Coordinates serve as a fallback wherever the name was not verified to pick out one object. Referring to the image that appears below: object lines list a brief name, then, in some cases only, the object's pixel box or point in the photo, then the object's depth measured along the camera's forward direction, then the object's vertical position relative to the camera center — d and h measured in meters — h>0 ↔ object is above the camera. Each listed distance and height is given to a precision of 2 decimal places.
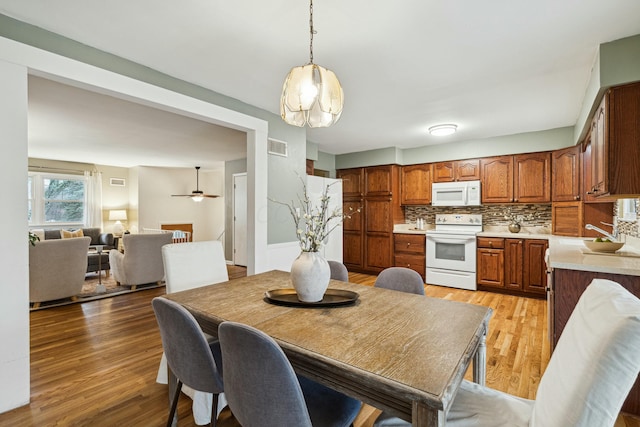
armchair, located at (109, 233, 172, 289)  4.55 -0.72
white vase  1.58 -0.33
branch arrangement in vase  1.59 -0.11
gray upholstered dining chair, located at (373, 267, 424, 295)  2.00 -0.46
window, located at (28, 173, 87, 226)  6.68 +0.33
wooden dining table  0.89 -0.49
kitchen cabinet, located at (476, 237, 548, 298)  4.23 -0.78
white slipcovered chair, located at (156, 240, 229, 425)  1.98 -0.41
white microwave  4.93 +0.32
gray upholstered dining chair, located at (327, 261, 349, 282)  2.36 -0.46
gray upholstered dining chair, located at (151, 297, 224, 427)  1.22 -0.58
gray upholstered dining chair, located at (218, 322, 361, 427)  0.91 -0.52
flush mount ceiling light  4.05 +1.13
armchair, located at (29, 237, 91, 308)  3.70 -0.69
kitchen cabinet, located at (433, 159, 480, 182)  4.96 +0.71
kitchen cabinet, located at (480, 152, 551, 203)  4.40 +0.52
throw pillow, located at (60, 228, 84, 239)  6.00 -0.41
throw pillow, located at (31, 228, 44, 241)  5.96 -0.38
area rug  4.00 -1.17
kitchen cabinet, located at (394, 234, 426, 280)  5.24 -0.68
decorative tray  1.58 -0.47
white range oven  4.72 -0.64
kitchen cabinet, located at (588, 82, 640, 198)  2.04 +0.48
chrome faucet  2.64 -0.22
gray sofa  5.57 -0.63
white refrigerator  4.72 +0.21
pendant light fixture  1.60 +0.65
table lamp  7.61 -0.12
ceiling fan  7.32 +0.44
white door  6.64 -0.13
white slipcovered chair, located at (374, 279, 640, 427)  0.72 -0.42
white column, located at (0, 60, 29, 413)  1.85 -0.19
